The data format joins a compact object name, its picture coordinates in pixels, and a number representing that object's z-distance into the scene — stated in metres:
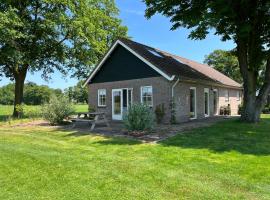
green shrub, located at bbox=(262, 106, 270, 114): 21.49
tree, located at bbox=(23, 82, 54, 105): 73.37
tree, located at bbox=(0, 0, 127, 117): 16.74
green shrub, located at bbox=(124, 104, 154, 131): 8.87
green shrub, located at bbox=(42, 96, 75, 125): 12.32
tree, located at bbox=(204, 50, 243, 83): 38.05
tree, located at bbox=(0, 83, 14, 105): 82.05
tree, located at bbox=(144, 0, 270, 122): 11.01
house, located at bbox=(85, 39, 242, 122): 12.82
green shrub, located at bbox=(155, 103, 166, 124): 12.71
